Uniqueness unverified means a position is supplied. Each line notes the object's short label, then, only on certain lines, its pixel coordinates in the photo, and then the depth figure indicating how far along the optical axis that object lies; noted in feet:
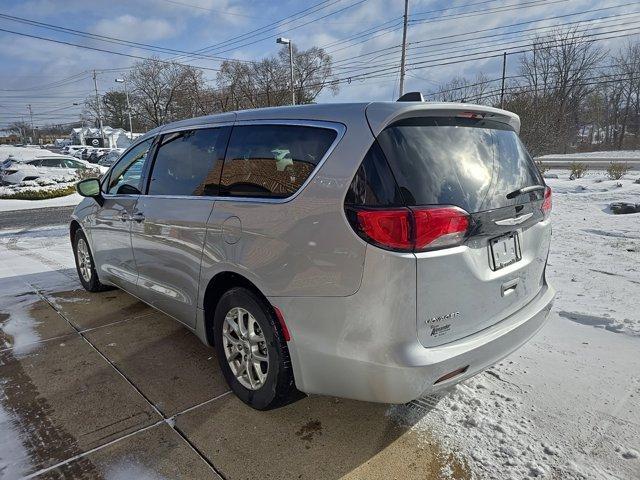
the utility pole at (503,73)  87.34
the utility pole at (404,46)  75.16
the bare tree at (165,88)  171.94
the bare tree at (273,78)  148.05
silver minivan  6.57
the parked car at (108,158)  107.51
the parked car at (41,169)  64.18
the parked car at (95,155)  142.78
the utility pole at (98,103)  206.59
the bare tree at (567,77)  142.92
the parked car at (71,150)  169.91
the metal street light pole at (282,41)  83.71
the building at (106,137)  248.52
